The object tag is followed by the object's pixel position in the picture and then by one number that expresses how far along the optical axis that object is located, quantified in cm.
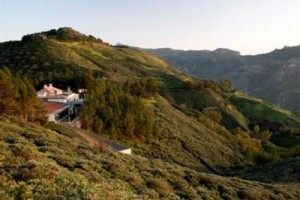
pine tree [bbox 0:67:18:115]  2715
